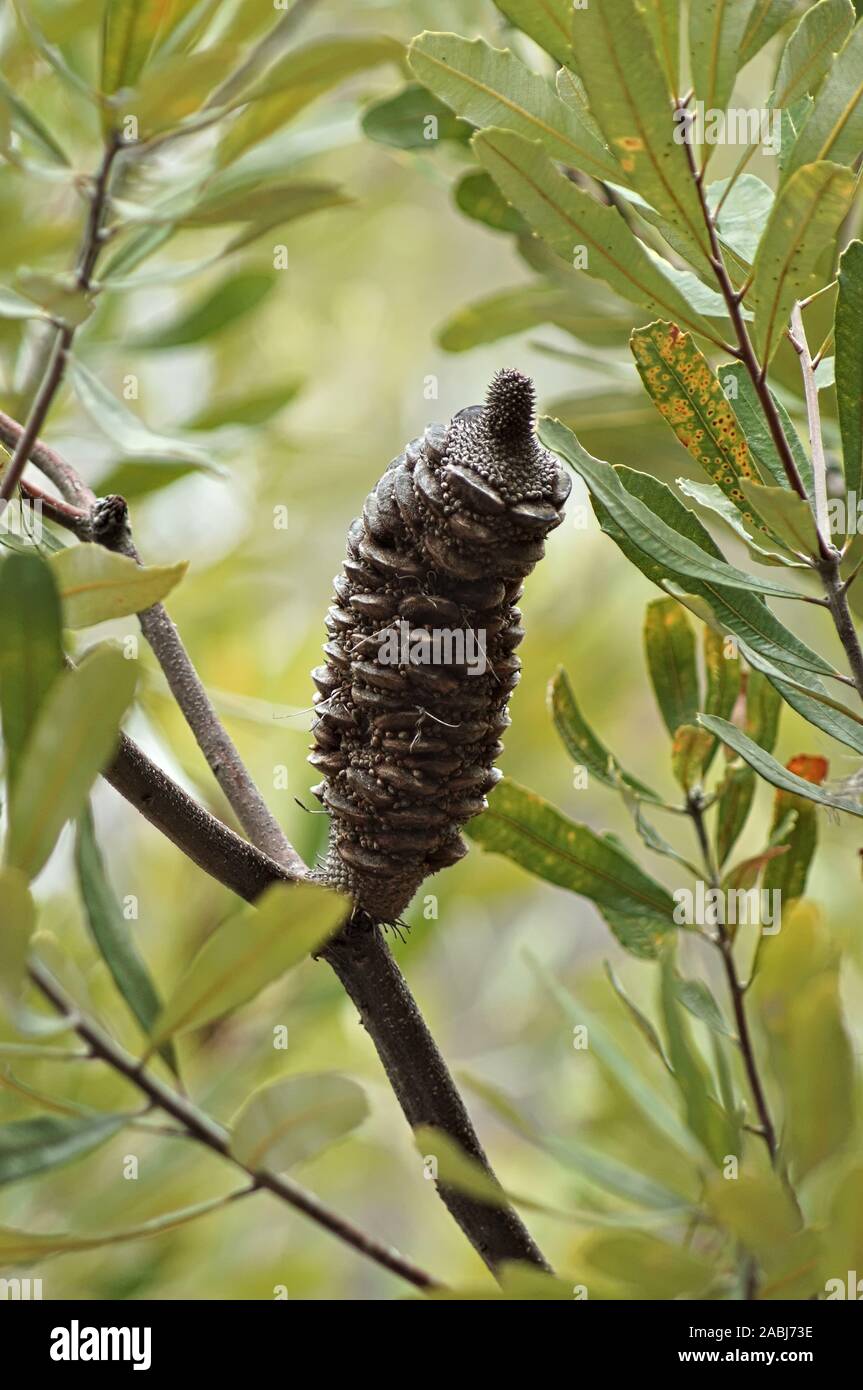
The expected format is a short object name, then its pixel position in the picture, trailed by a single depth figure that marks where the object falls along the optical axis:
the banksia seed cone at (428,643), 0.80
